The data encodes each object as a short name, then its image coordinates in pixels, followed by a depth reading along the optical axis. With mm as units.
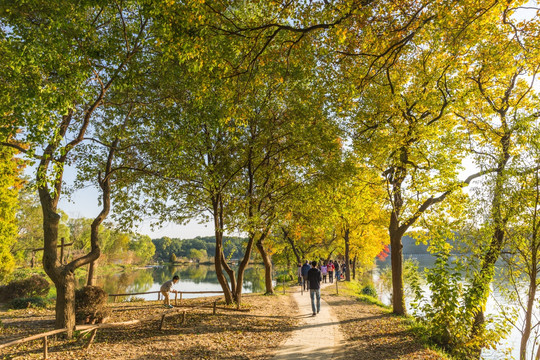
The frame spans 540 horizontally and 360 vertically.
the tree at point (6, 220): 17583
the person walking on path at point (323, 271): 25559
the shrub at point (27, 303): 14611
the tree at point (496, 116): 8039
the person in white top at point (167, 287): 12531
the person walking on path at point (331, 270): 28766
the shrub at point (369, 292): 21609
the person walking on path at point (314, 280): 11820
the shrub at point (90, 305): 10242
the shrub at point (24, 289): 16094
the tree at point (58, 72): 6102
